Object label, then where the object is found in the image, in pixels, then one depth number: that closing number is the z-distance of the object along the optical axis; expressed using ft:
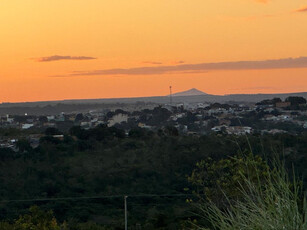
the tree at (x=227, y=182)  48.87
